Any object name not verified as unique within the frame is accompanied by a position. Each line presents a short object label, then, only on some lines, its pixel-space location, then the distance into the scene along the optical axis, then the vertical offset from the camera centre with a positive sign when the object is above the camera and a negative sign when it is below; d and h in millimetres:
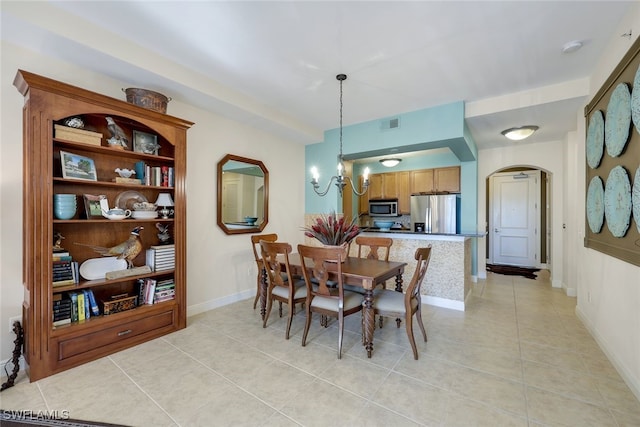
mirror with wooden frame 3693 +274
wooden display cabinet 1985 -81
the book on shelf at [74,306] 2250 -777
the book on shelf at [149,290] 2711 -771
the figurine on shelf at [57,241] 2197 -230
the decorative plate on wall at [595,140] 2497 +723
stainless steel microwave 6152 +151
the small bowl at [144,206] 2678 +75
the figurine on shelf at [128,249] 2519 -334
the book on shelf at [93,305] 2357 -798
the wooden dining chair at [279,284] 2707 -750
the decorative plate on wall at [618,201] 1978 +99
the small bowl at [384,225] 5042 -225
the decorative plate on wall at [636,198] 1778 +104
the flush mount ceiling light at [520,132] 3820 +1173
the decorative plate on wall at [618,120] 1973 +729
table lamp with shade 2842 +121
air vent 3919 +1328
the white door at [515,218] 6684 -115
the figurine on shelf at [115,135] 2477 +744
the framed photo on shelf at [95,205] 2389 +76
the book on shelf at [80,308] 2285 -800
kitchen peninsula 3578 -695
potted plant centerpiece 2910 -199
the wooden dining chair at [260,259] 3320 -536
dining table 2357 -574
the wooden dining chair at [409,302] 2359 -822
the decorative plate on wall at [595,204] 2492 +91
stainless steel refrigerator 5258 +12
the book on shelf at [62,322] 2139 -870
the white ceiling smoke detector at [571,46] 2322 +1464
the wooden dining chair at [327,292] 2336 -751
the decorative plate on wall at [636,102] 1770 +747
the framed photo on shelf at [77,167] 2225 +399
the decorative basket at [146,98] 2543 +1105
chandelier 3062 +419
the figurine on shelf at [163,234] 2913 -221
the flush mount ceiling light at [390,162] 5668 +1092
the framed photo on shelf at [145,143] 2694 +723
